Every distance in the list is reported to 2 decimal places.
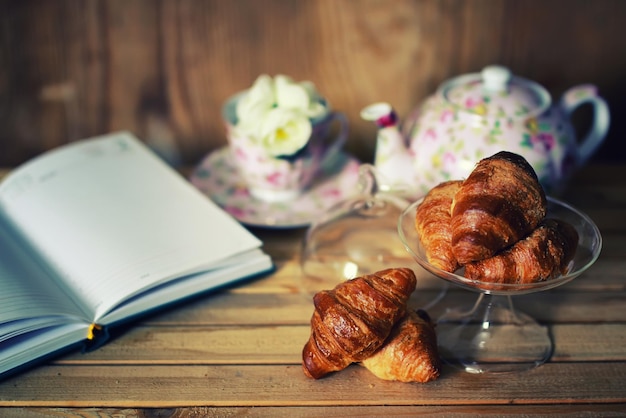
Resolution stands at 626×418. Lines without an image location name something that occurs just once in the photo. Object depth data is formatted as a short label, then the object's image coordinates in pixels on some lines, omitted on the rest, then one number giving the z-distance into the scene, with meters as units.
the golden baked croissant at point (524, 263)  0.61
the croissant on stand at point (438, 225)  0.63
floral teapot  0.83
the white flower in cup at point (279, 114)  0.88
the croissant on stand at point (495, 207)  0.59
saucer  0.95
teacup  0.93
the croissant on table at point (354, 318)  0.64
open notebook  0.70
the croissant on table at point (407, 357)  0.65
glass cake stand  0.70
